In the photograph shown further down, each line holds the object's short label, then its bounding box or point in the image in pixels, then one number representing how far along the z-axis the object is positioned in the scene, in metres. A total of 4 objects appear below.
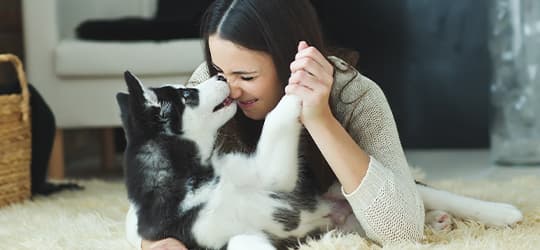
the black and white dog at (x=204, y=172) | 1.89
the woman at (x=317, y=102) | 1.90
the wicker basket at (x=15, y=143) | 2.69
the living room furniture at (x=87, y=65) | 3.06
